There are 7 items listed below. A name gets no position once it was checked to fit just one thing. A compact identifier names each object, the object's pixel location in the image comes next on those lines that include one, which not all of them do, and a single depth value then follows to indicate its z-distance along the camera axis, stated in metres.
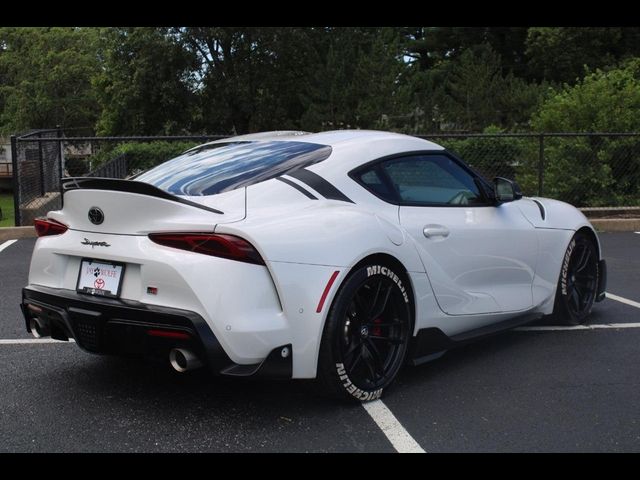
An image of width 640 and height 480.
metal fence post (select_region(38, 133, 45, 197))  11.68
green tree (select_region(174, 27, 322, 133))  40.84
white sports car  3.58
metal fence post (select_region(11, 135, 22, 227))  11.34
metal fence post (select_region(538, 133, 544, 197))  12.35
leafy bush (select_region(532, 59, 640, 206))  12.84
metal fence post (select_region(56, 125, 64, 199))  11.89
